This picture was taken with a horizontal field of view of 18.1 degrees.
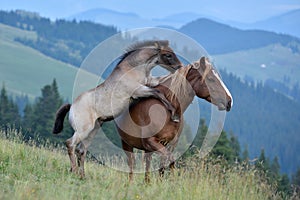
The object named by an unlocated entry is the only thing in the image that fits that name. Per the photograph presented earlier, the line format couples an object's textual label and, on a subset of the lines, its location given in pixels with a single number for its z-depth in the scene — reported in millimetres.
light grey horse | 15993
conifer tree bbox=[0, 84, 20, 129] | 110311
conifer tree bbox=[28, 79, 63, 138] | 104780
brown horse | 15665
